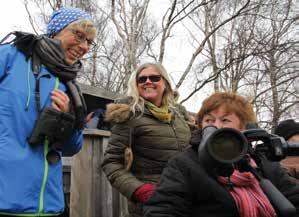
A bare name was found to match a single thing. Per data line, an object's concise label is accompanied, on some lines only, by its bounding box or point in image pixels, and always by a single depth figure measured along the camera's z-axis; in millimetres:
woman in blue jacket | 1825
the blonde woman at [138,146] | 2748
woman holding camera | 1725
